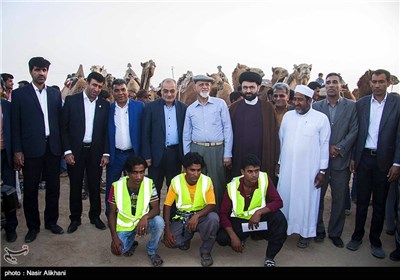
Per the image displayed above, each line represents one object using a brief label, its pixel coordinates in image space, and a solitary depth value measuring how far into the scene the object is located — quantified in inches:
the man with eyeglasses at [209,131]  164.1
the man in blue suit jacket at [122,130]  170.7
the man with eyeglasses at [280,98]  183.0
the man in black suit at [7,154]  153.3
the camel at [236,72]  486.8
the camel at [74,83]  338.6
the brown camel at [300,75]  412.5
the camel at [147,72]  473.4
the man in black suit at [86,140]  165.9
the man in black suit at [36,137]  152.7
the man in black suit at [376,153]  143.1
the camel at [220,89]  402.0
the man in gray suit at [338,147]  154.6
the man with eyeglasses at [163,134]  168.2
